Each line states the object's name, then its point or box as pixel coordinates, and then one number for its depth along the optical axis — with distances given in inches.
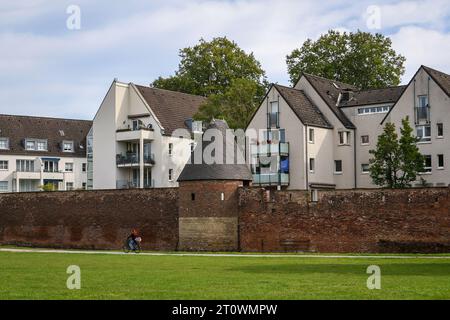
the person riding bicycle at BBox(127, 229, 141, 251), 1689.2
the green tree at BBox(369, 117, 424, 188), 1990.7
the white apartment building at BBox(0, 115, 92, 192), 3164.4
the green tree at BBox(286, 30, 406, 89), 2864.2
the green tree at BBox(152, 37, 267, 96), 2962.6
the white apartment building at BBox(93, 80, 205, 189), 2561.5
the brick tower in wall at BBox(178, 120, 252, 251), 1743.4
